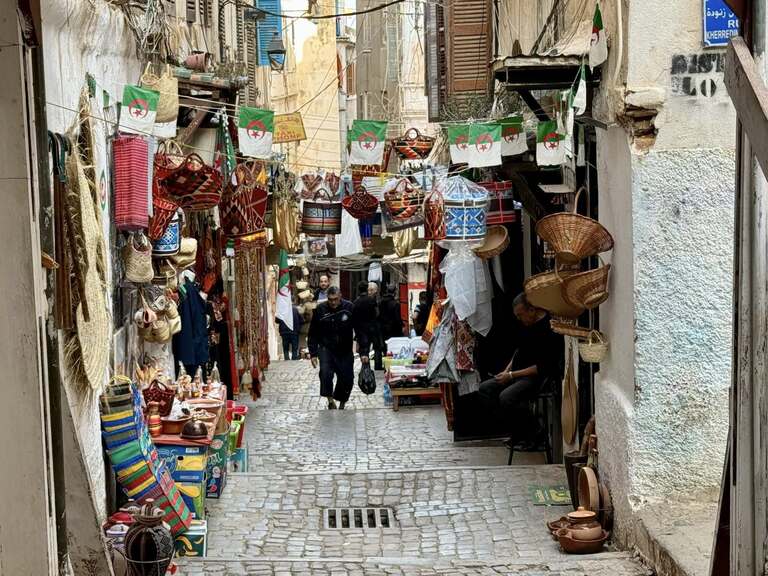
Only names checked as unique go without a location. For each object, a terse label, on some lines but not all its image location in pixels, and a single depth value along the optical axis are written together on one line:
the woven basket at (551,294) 8.72
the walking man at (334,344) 16.28
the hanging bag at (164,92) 10.58
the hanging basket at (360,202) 14.36
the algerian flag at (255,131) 11.35
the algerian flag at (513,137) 10.88
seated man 11.45
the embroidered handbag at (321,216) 14.82
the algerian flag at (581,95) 8.19
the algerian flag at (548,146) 10.00
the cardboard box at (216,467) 9.87
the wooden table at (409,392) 15.91
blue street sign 7.58
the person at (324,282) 19.39
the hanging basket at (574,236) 8.27
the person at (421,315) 18.59
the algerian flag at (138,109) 9.40
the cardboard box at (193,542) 8.25
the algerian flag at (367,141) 12.13
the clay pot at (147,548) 6.56
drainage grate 9.83
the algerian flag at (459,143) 10.89
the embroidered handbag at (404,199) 12.84
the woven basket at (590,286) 8.40
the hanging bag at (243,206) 14.39
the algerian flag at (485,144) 10.82
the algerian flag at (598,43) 8.13
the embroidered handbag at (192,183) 10.09
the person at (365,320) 17.62
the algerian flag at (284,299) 24.08
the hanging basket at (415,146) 17.08
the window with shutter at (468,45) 14.20
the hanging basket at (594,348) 8.64
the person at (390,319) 20.52
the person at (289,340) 25.92
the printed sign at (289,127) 15.13
